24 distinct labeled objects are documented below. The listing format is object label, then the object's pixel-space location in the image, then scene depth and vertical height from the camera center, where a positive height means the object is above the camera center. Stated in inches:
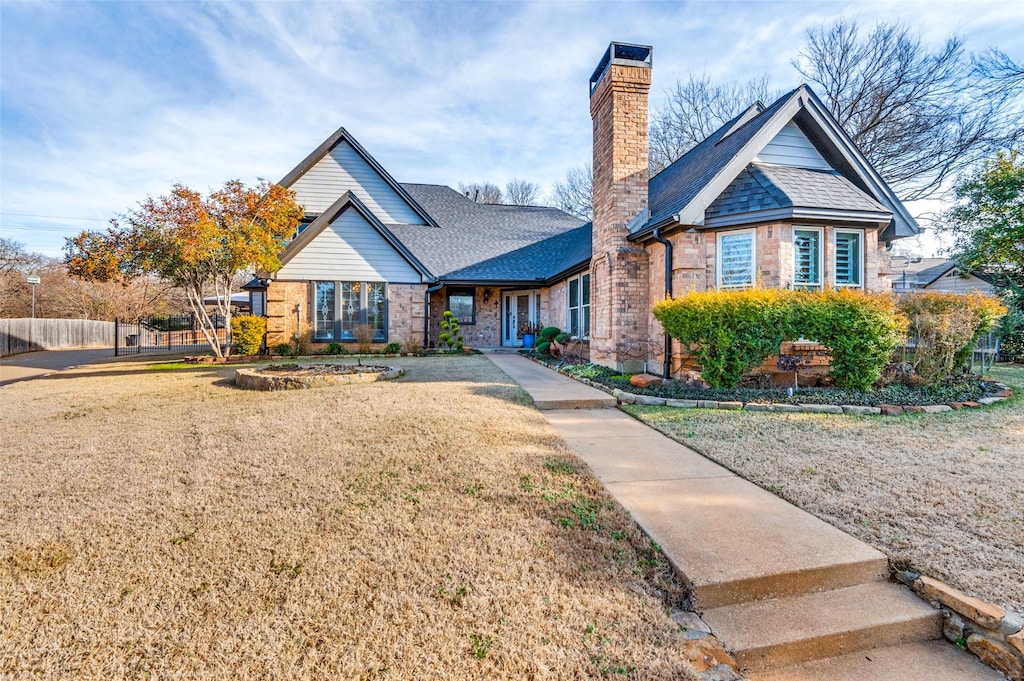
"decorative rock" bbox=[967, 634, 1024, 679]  78.1 -56.3
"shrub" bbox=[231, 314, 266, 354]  503.5 -0.5
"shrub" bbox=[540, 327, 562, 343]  529.3 +2.4
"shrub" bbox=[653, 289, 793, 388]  264.5 +4.2
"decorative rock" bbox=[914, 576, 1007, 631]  83.2 -50.9
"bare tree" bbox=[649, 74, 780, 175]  864.3 +439.8
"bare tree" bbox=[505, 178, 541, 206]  1435.8 +451.3
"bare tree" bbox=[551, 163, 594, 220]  1181.1 +385.3
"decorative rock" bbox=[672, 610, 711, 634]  86.0 -54.8
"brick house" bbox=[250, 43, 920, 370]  332.2 +83.1
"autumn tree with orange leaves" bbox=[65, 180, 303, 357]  429.3 +88.5
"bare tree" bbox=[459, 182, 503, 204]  1378.6 +442.1
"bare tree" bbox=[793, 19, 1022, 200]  645.9 +356.5
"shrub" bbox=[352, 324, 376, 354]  553.0 -4.8
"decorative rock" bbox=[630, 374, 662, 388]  305.2 -31.2
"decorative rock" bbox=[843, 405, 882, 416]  239.9 -39.1
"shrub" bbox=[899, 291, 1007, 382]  283.1 +8.1
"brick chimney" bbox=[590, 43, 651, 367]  361.4 +119.2
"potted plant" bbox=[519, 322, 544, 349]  645.3 +4.2
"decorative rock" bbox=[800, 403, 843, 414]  242.4 -38.8
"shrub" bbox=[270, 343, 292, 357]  526.3 -18.8
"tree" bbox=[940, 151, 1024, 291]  485.4 +135.3
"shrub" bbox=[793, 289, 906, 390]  262.4 +5.2
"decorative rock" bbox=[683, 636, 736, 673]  77.0 -55.3
